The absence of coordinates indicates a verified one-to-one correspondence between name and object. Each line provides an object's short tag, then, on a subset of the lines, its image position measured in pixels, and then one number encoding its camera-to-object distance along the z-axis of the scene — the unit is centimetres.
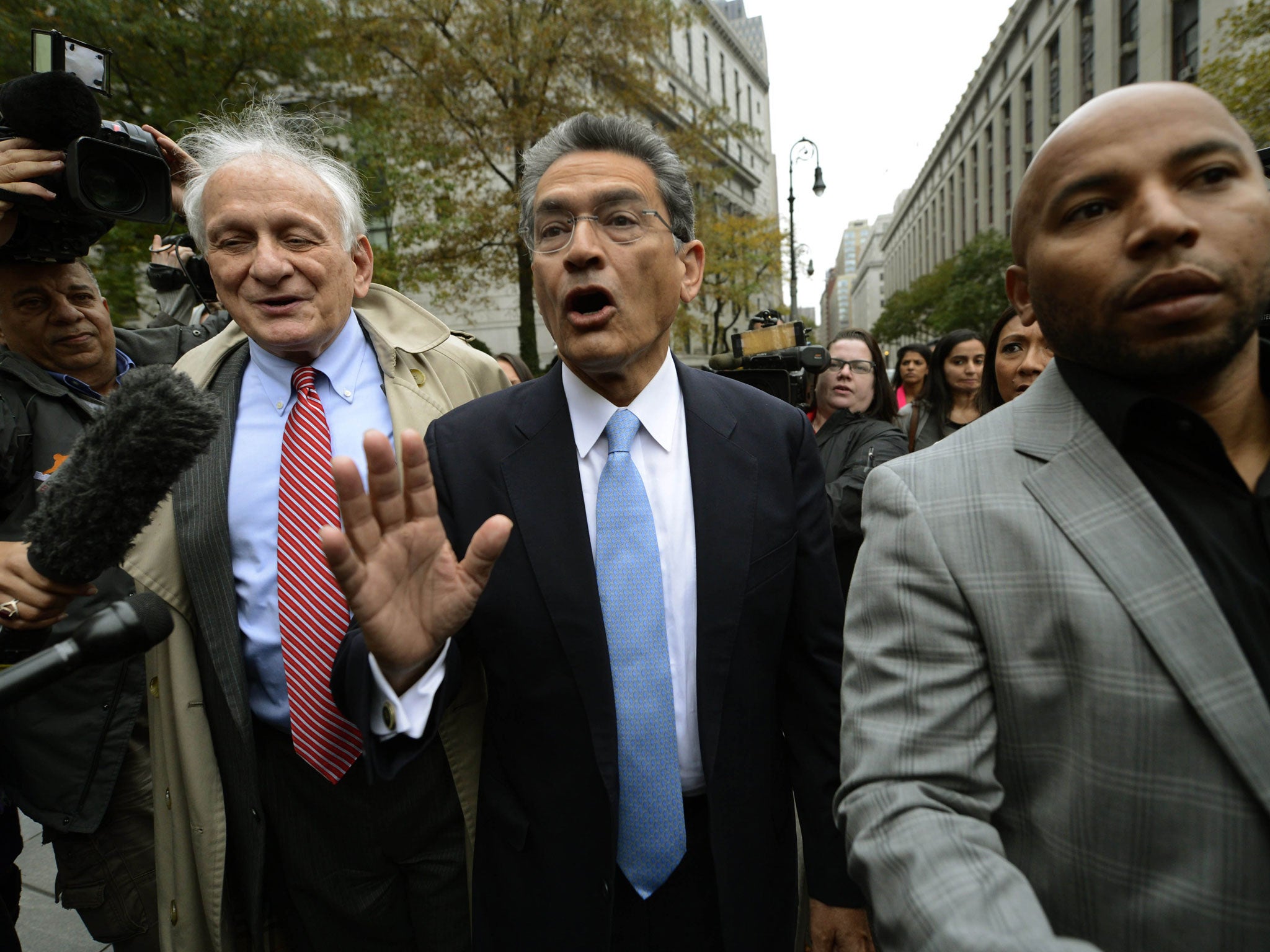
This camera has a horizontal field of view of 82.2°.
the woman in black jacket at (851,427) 382
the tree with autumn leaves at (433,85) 982
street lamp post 1959
